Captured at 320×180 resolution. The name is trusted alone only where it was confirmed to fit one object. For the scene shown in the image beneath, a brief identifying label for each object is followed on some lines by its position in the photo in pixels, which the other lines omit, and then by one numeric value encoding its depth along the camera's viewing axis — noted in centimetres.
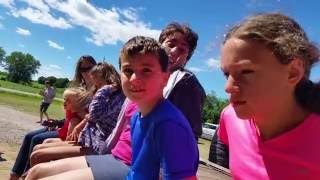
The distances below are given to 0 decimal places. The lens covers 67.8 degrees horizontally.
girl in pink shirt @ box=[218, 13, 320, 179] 88
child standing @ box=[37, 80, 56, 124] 1103
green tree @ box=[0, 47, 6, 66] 8017
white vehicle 1655
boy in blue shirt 122
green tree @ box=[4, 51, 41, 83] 7323
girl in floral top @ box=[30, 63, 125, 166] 218
